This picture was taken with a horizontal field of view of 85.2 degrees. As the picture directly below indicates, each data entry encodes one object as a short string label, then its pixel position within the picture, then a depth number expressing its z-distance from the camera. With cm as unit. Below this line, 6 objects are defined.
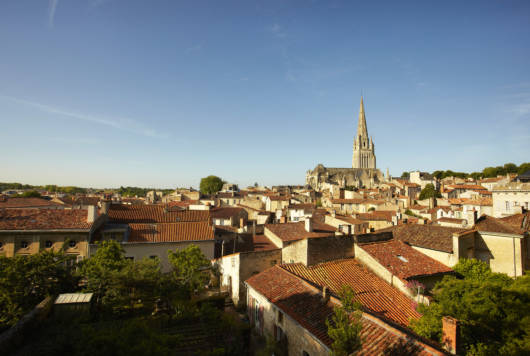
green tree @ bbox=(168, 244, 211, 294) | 1614
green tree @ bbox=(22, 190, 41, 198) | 8264
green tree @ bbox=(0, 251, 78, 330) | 1062
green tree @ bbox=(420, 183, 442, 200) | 7468
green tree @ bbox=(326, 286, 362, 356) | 755
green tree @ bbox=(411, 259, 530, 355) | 972
